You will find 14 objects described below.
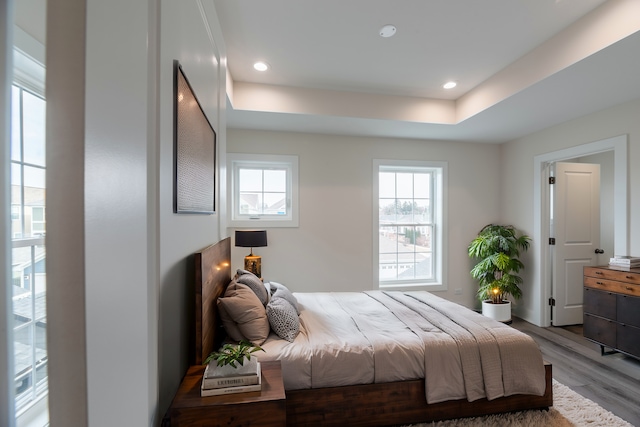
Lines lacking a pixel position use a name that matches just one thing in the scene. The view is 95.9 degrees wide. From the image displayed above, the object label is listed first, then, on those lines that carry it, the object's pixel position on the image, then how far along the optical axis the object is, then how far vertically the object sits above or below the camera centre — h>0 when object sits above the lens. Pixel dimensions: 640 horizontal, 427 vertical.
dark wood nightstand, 1.14 -0.79
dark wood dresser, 2.58 -0.91
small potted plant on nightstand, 1.25 -0.72
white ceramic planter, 3.76 -1.28
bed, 1.67 -1.10
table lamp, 3.26 -0.33
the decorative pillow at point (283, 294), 2.25 -0.65
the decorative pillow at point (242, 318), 1.73 -0.64
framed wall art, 1.20 +0.30
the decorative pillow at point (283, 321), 1.86 -0.71
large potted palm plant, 3.76 -0.72
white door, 3.70 -0.26
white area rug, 1.84 -1.36
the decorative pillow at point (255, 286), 2.10 -0.54
